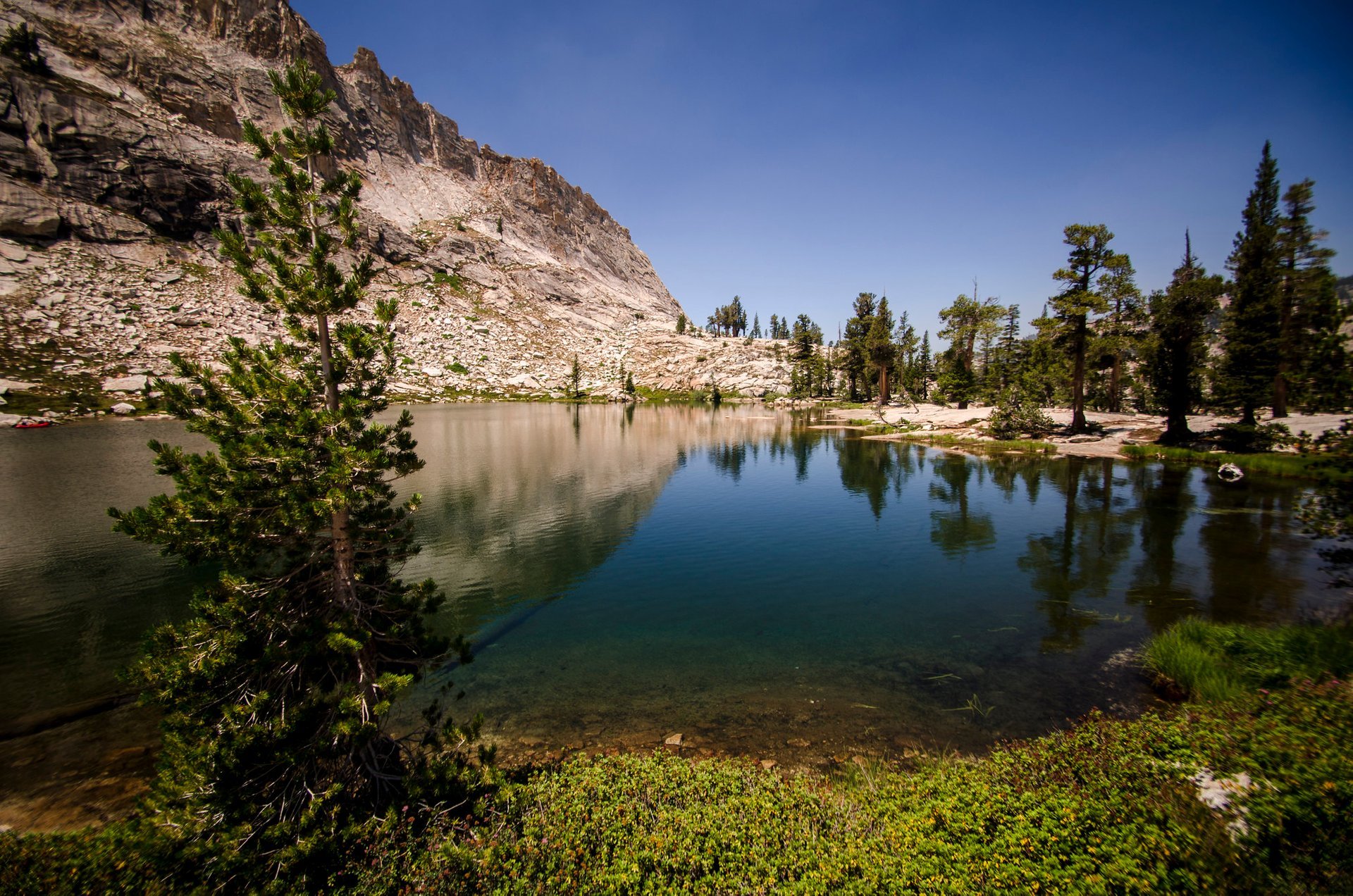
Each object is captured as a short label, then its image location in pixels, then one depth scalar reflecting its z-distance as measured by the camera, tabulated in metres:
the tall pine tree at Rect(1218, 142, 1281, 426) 39.97
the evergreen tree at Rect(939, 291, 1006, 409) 86.44
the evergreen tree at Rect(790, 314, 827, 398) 138.38
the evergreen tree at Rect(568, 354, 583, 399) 144.56
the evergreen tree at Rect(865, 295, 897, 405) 97.31
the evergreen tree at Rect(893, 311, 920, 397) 128.50
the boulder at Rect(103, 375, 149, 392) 81.19
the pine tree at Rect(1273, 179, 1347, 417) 37.00
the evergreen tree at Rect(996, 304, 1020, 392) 87.12
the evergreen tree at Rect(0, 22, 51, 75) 106.75
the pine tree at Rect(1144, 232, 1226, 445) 39.75
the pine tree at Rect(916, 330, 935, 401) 135.00
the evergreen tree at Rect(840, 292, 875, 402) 112.81
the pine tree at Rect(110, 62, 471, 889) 7.31
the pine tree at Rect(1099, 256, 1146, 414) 44.81
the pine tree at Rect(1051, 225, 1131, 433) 44.38
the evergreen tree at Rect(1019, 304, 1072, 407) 48.94
